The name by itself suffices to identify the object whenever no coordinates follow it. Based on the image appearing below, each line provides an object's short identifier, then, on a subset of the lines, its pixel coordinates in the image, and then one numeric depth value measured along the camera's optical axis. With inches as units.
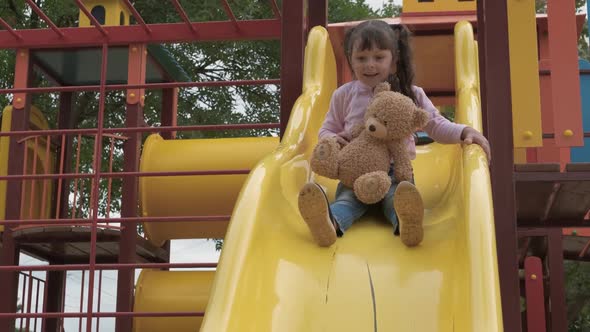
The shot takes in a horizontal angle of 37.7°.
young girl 127.2
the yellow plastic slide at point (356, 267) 114.3
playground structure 121.7
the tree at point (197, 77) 515.2
